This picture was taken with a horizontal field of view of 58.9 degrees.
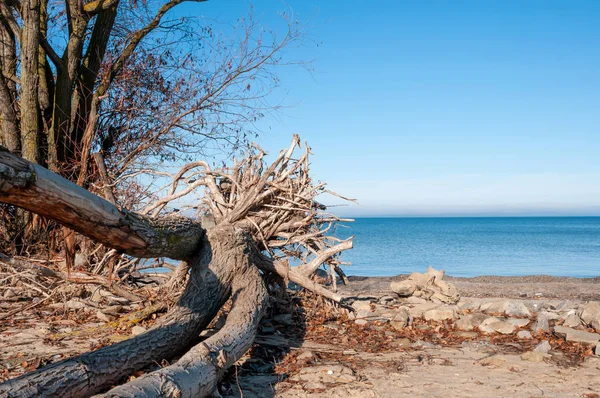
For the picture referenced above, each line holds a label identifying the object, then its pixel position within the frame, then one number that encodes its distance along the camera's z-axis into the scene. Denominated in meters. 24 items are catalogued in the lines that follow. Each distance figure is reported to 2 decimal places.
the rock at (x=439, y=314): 6.88
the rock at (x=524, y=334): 6.14
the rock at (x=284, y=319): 6.54
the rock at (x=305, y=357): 5.12
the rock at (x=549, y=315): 6.84
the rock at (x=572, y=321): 6.51
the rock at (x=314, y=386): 4.38
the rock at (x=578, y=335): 5.71
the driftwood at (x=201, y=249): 3.51
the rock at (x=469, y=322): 6.55
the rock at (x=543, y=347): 5.55
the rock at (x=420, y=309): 7.12
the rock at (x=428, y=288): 8.21
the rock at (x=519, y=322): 6.49
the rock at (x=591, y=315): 6.39
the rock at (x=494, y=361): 5.13
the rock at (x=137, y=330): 5.59
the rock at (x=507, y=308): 7.04
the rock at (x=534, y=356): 5.26
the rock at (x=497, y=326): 6.34
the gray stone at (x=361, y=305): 7.21
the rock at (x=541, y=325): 6.32
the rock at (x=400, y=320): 6.56
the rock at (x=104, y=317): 6.23
